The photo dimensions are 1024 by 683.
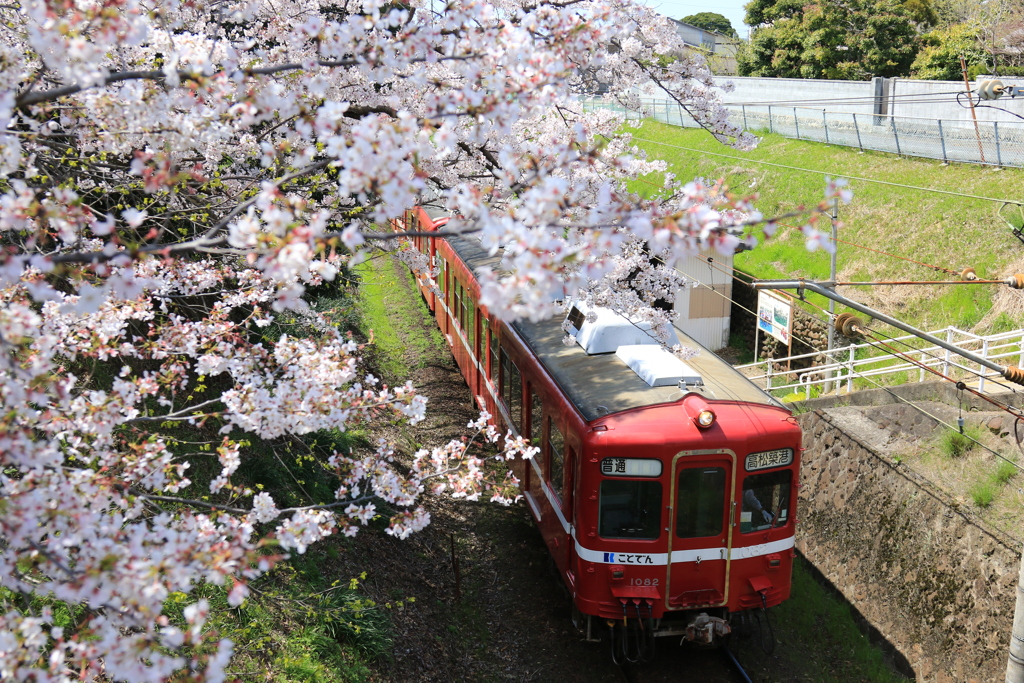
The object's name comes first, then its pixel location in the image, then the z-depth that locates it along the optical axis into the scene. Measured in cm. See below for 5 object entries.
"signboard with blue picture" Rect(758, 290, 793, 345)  1551
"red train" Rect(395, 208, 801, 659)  730
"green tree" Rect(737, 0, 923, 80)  2766
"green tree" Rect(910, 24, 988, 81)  2470
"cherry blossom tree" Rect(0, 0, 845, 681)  297
